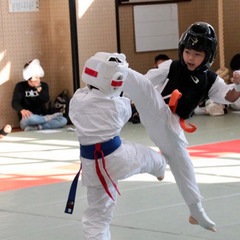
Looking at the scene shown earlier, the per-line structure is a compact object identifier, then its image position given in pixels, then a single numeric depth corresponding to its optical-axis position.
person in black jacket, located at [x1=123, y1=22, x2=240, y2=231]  5.27
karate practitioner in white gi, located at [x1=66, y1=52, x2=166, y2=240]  4.86
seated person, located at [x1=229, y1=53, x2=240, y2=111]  14.18
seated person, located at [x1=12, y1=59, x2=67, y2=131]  12.69
